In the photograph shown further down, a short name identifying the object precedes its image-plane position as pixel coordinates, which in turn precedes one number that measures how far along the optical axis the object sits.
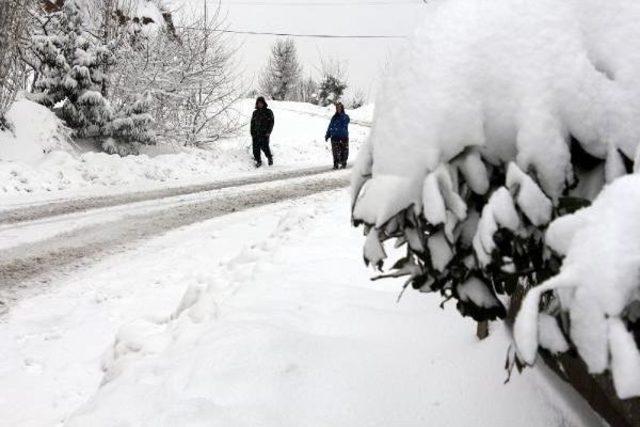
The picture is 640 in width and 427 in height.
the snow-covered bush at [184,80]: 14.05
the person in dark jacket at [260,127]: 13.95
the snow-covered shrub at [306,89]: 60.72
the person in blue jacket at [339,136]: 13.67
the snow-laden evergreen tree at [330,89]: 41.81
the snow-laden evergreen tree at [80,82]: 11.58
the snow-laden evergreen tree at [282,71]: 52.31
